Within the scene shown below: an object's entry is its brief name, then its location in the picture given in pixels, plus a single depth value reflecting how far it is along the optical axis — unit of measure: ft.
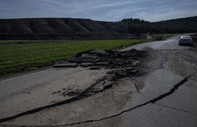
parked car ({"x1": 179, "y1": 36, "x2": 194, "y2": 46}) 72.87
